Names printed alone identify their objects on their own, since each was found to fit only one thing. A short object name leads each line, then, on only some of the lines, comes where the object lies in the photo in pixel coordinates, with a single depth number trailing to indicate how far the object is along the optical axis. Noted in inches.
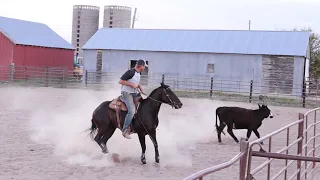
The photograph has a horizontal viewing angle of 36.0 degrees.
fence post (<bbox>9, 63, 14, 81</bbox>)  1186.9
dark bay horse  331.9
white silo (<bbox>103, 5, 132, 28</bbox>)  2096.6
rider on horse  330.6
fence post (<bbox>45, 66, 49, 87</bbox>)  1129.9
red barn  1244.5
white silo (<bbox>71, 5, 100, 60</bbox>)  2160.4
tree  1603.1
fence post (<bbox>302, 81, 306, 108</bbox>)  907.4
